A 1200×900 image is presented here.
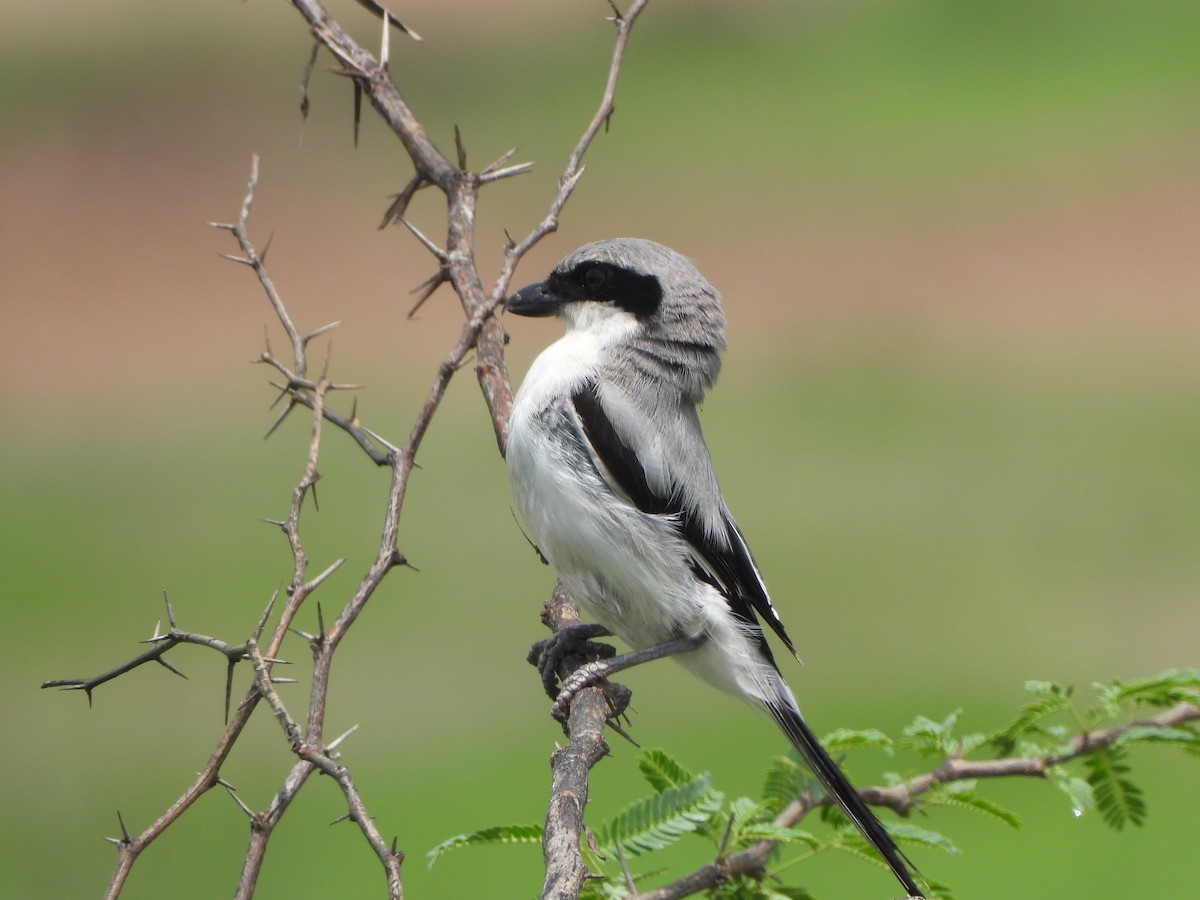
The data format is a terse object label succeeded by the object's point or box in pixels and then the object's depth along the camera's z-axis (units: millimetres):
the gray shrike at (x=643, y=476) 5383
